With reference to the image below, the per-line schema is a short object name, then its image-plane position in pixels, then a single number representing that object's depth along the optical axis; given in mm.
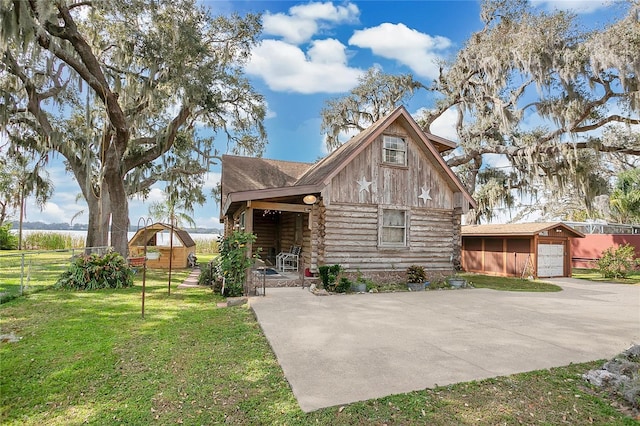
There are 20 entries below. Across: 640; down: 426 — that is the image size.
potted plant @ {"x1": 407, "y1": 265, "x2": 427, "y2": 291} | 10906
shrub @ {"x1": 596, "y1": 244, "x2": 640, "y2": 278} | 15352
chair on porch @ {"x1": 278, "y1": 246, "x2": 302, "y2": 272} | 12523
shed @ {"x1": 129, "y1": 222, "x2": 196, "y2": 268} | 17016
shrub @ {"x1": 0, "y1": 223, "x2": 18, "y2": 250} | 27603
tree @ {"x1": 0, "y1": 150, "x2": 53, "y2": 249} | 16797
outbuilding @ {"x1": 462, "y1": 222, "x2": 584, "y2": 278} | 15781
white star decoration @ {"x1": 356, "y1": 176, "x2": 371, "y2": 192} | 11165
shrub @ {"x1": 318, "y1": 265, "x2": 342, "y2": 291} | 9938
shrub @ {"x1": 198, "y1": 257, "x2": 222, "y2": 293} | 9844
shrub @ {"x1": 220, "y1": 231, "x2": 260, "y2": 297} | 8953
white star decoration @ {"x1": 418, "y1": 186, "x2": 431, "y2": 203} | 11969
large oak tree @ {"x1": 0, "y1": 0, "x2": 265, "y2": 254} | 10469
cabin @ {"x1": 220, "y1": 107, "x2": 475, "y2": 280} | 10680
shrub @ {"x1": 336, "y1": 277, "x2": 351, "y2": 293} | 9930
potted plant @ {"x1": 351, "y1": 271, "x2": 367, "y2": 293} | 10188
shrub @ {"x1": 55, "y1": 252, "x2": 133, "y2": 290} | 10273
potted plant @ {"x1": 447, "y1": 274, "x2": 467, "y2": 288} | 11500
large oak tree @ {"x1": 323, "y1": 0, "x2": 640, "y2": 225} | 13859
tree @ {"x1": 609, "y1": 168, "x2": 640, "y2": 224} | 21109
